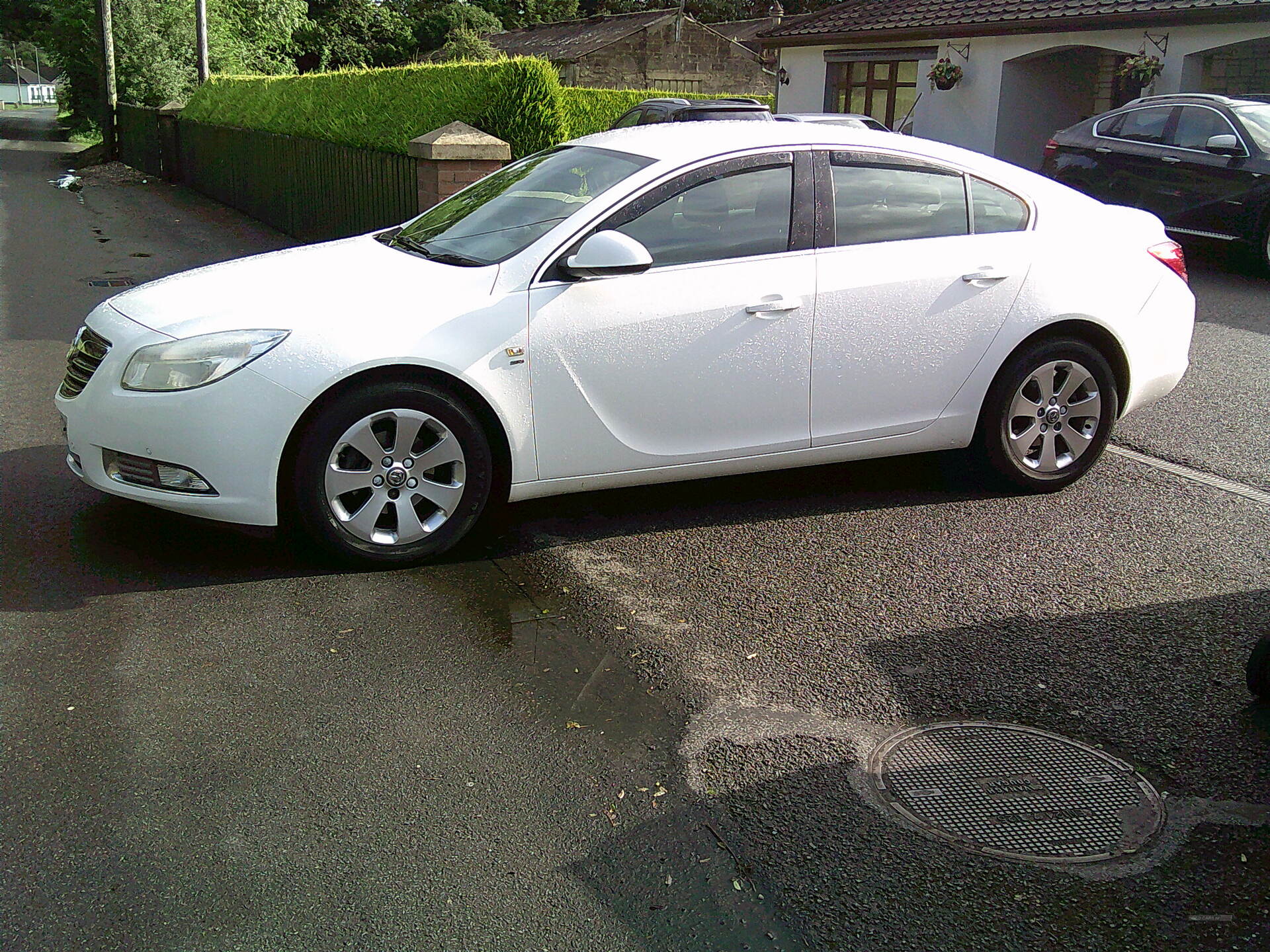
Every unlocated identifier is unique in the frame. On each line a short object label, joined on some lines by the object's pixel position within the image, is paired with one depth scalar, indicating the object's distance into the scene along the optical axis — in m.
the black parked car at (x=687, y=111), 15.70
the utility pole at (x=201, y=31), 28.47
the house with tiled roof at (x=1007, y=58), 20.41
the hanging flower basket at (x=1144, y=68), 20.31
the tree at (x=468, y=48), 47.62
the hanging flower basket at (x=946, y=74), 23.94
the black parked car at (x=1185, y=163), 12.41
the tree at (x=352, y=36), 65.94
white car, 4.69
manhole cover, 3.22
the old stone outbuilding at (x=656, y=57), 46.16
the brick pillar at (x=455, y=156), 10.41
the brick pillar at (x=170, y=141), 26.09
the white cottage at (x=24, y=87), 131.62
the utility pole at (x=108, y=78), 33.12
